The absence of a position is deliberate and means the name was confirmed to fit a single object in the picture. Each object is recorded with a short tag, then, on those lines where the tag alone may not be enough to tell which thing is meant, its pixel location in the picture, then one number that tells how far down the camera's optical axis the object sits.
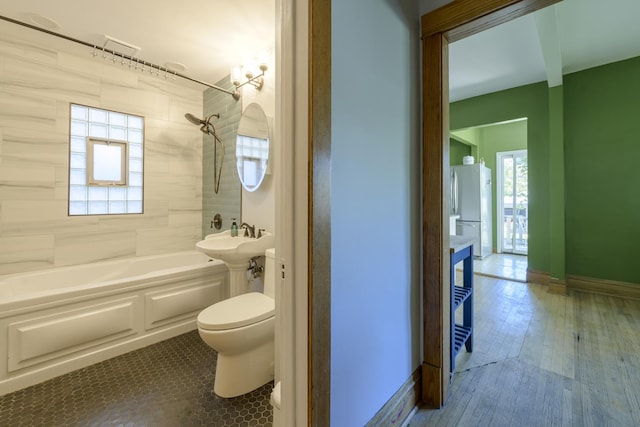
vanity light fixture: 2.34
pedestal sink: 2.03
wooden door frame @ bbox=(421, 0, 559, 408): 1.38
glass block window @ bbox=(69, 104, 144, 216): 2.54
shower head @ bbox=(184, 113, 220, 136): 2.82
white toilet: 1.51
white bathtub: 1.63
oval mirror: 2.37
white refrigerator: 4.63
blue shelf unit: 1.67
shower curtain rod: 1.80
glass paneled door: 5.16
